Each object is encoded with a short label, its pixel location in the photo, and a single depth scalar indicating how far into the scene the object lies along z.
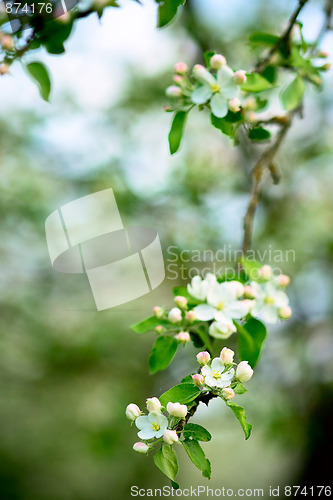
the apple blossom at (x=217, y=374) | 1.16
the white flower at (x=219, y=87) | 1.26
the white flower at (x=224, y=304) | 1.22
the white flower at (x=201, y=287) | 1.24
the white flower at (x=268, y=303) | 1.26
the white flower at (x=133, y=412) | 1.17
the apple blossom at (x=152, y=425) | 1.15
